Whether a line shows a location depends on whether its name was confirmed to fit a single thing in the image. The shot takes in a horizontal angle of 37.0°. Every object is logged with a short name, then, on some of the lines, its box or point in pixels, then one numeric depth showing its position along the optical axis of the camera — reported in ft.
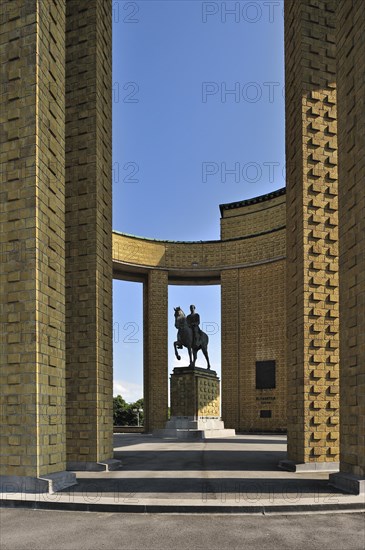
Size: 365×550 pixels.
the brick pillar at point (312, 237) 35.19
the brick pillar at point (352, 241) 27.35
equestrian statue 86.17
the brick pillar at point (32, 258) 26.96
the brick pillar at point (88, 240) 36.14
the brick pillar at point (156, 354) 98.58
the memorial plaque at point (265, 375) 94.67
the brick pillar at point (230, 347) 97.30
